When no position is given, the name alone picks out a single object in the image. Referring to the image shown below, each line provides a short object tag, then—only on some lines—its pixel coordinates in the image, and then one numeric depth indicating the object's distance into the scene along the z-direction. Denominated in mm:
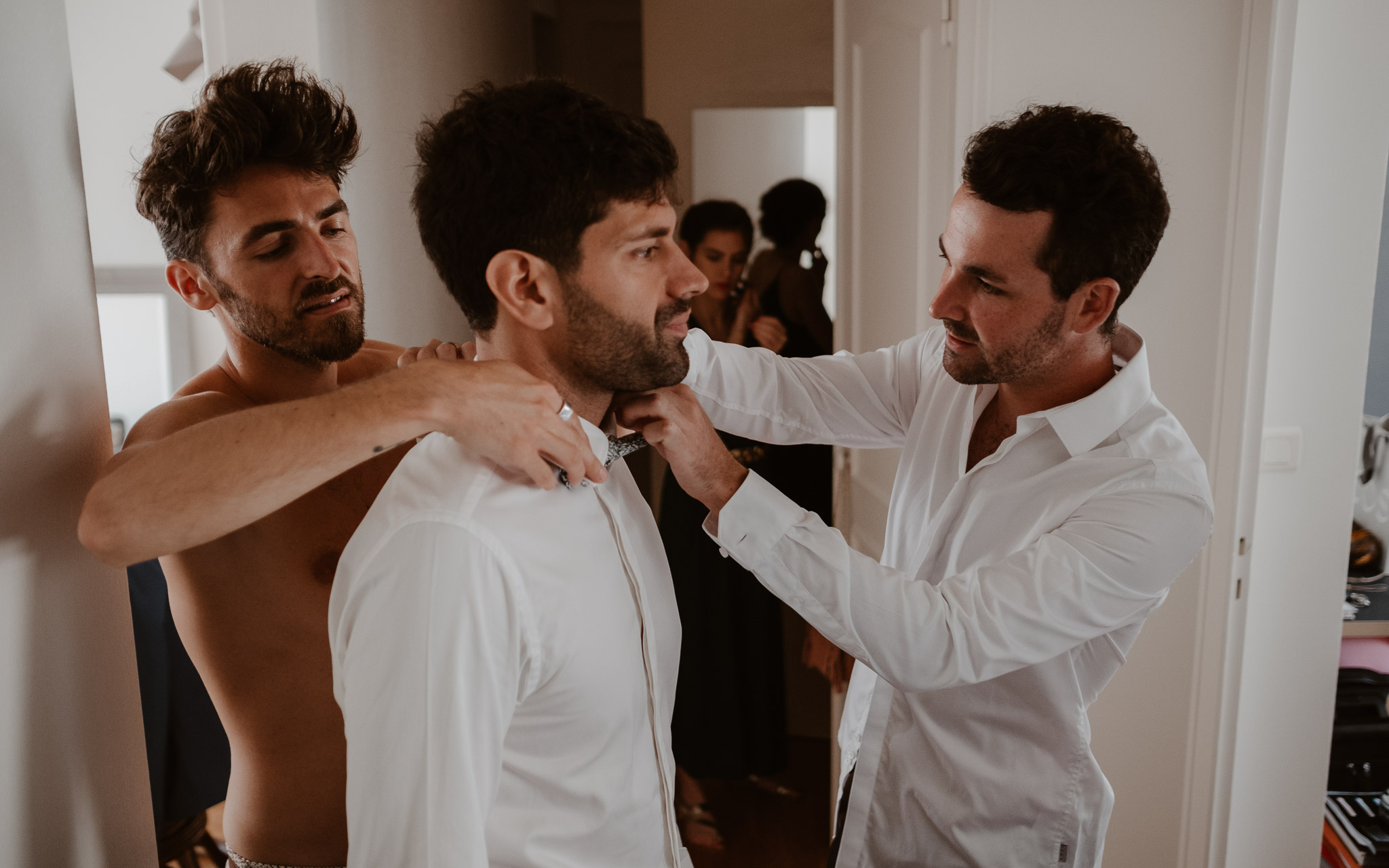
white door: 1987
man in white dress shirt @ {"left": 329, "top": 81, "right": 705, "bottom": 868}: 824
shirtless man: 1251
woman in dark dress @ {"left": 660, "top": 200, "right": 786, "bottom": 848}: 2838
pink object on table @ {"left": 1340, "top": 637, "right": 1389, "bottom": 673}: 2576
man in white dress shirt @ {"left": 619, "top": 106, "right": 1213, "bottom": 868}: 1165
